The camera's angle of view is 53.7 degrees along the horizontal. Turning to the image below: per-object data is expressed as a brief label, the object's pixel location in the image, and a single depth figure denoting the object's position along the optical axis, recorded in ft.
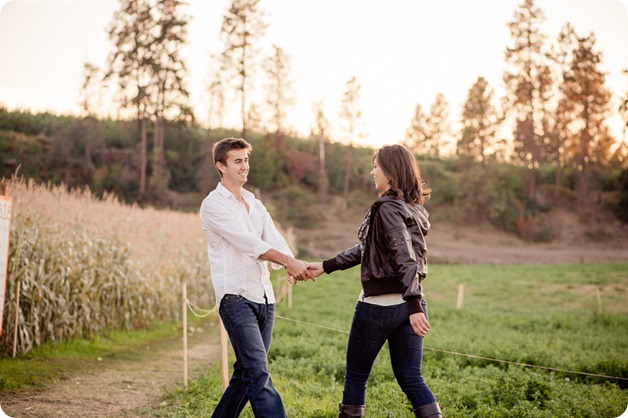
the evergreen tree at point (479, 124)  131.95
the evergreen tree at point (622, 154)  125.70
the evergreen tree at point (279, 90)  109.19
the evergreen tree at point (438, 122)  153.69
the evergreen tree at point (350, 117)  125.90
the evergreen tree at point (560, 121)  122.21
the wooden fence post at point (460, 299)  46.09
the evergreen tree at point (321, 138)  131.13
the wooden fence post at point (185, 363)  20.33
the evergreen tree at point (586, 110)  120.78
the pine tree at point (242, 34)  96.53
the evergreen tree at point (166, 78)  89.35
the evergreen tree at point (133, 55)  86.07
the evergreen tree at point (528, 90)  123.65
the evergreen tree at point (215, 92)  100.37
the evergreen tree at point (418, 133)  157.17
